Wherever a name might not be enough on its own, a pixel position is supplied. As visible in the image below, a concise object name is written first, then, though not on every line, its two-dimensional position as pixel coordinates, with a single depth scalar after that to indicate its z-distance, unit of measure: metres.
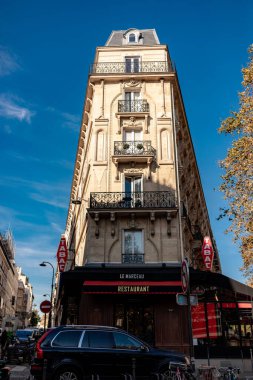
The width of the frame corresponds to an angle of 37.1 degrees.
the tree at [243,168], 18.06
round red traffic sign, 19.22
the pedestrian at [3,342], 20.42
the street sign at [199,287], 17.67
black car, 9.95
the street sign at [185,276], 9.52
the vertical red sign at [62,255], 23.16
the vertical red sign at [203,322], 17.11
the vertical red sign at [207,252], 21.52
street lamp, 31.71
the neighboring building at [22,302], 109.75
